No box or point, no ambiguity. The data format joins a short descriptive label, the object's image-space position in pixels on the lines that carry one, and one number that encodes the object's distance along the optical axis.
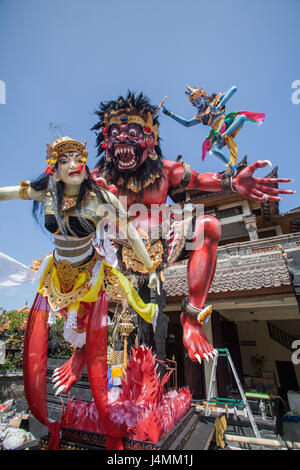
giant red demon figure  2.71
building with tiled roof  5.75
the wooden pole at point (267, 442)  1.98
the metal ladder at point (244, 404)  3.35
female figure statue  1.98
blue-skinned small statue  3.19
